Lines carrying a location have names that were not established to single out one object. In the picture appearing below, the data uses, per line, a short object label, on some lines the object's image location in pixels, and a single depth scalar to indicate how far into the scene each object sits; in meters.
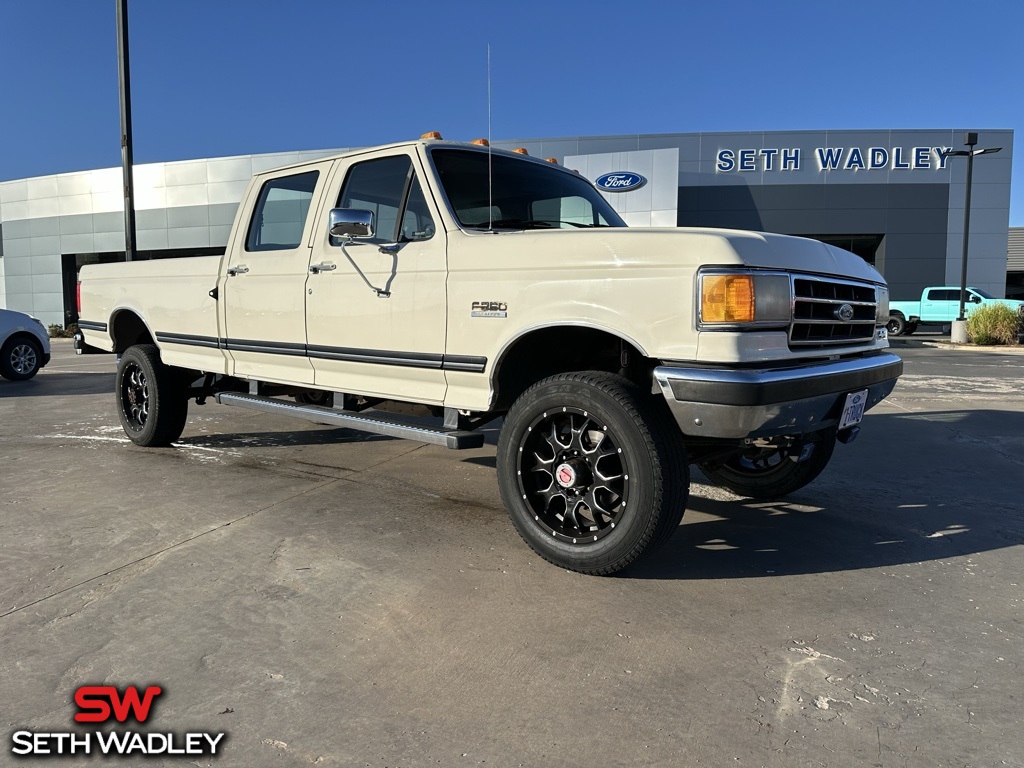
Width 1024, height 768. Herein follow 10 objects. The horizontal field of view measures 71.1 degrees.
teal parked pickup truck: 26.58
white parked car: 11.30
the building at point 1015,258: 40.94
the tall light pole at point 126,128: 11.21
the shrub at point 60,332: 30.86
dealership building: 28.25
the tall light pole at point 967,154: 21.27
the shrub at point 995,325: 20.14
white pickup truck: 2.92
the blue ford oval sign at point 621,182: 25.72
